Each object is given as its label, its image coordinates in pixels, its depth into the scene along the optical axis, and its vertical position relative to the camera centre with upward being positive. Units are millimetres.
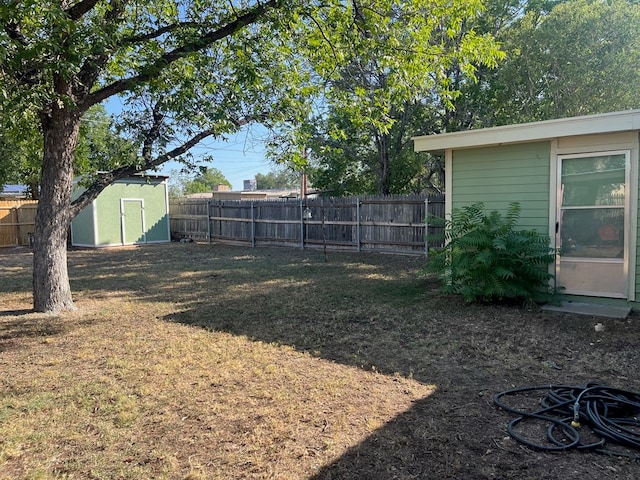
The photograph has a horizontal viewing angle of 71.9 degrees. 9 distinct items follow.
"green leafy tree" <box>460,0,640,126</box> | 11992 +4493
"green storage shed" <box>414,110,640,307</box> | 5559 +395
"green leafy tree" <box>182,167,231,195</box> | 52600 +4955
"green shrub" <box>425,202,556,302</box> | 5793 -562
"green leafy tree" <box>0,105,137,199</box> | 6176 +1335
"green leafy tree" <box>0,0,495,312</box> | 5469 +2050
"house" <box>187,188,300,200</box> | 33638 +1823
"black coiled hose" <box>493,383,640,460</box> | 2607 -1335
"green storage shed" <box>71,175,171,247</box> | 15398 +82
